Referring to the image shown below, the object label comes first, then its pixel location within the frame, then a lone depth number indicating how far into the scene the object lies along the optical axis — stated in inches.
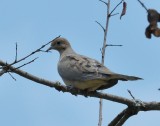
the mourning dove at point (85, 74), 453.4
